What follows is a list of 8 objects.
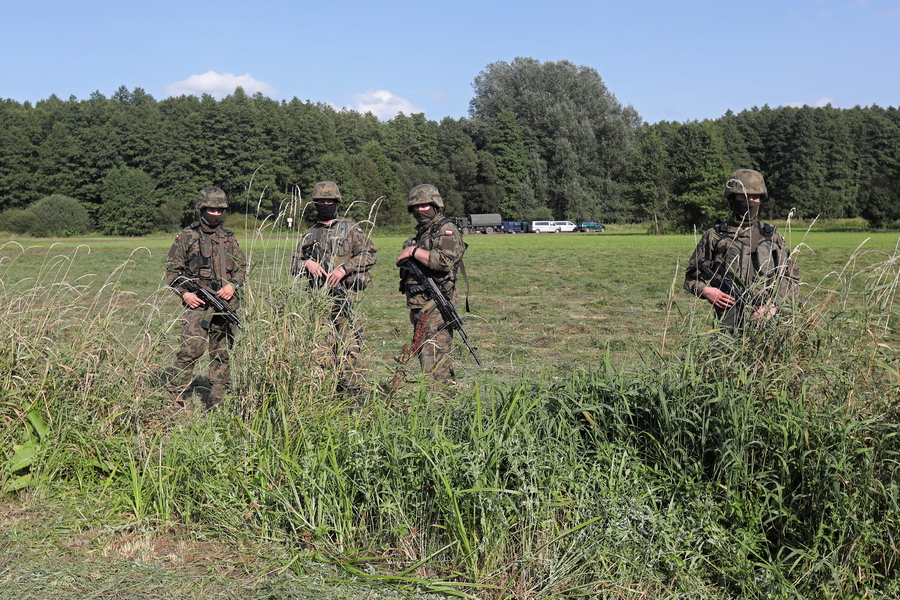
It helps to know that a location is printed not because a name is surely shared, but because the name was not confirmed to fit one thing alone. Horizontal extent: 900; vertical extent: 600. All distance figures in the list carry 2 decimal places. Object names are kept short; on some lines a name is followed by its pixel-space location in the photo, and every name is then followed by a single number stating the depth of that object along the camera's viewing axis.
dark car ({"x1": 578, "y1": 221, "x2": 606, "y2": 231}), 84.39
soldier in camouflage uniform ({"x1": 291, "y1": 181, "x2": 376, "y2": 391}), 5.42
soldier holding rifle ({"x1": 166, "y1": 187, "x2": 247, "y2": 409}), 7.33
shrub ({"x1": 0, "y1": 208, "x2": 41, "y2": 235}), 59.63
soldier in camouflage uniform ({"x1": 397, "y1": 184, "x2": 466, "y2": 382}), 6.64
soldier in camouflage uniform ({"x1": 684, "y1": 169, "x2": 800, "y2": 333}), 5.38
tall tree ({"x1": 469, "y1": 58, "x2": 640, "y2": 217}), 88.44
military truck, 87.44
